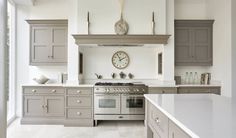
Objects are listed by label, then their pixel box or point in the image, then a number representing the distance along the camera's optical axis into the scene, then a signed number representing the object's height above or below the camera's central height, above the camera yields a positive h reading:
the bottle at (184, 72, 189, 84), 5.84 -0.23
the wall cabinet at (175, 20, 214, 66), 5.58 +0.60
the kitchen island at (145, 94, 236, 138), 1.35 -0.33
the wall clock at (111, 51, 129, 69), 5.96 +0.22
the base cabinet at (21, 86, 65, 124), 5.31 -0.81
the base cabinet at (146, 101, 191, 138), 1.67 -0.48
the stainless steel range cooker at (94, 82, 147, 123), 5.23 -0.71
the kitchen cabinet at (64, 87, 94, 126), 5.20 -0.81
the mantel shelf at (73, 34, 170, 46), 5.23 +0.65
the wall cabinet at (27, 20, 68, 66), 5.59 +0.61
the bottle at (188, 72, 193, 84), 5.86 -0.19
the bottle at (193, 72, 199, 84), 5.87 -0.22
